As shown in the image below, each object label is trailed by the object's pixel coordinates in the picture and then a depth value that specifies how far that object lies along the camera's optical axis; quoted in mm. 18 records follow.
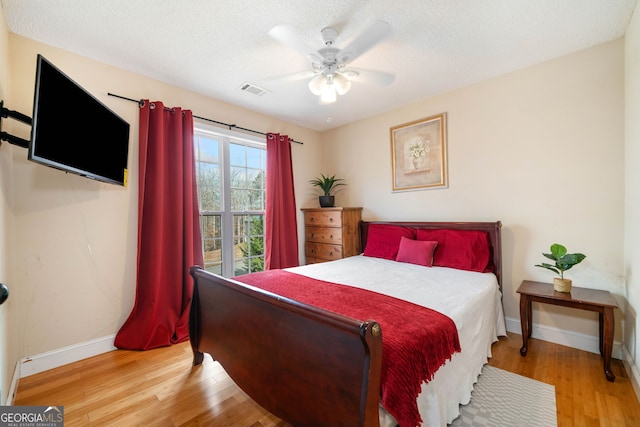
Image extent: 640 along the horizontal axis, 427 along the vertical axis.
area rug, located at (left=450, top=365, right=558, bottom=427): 1470
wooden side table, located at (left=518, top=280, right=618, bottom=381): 1812
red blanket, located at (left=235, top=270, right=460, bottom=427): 1057
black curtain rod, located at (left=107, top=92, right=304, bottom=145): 2393
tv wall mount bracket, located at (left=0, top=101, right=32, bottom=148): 1487
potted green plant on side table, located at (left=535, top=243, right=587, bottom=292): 2028
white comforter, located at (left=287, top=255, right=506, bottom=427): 1333
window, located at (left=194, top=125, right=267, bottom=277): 3074
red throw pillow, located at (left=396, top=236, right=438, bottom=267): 2721
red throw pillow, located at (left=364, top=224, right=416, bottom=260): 3096
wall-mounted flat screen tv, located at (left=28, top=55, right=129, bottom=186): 1416
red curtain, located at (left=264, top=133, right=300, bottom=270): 3473
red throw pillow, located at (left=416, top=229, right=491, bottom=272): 2537
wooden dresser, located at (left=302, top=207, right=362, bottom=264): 3465
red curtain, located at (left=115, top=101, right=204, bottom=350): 2396
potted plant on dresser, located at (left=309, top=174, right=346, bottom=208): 3857
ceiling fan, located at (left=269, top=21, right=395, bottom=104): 1562
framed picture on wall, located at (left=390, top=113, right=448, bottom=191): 3025
